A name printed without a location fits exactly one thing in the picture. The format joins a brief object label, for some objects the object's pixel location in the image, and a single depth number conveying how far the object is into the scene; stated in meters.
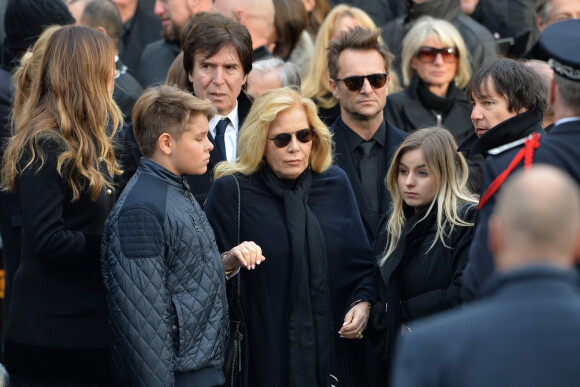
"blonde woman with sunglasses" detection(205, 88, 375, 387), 10.02
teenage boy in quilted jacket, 8.69
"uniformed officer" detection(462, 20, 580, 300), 6.97
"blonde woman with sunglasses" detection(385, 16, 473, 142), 14.32
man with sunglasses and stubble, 11.95
